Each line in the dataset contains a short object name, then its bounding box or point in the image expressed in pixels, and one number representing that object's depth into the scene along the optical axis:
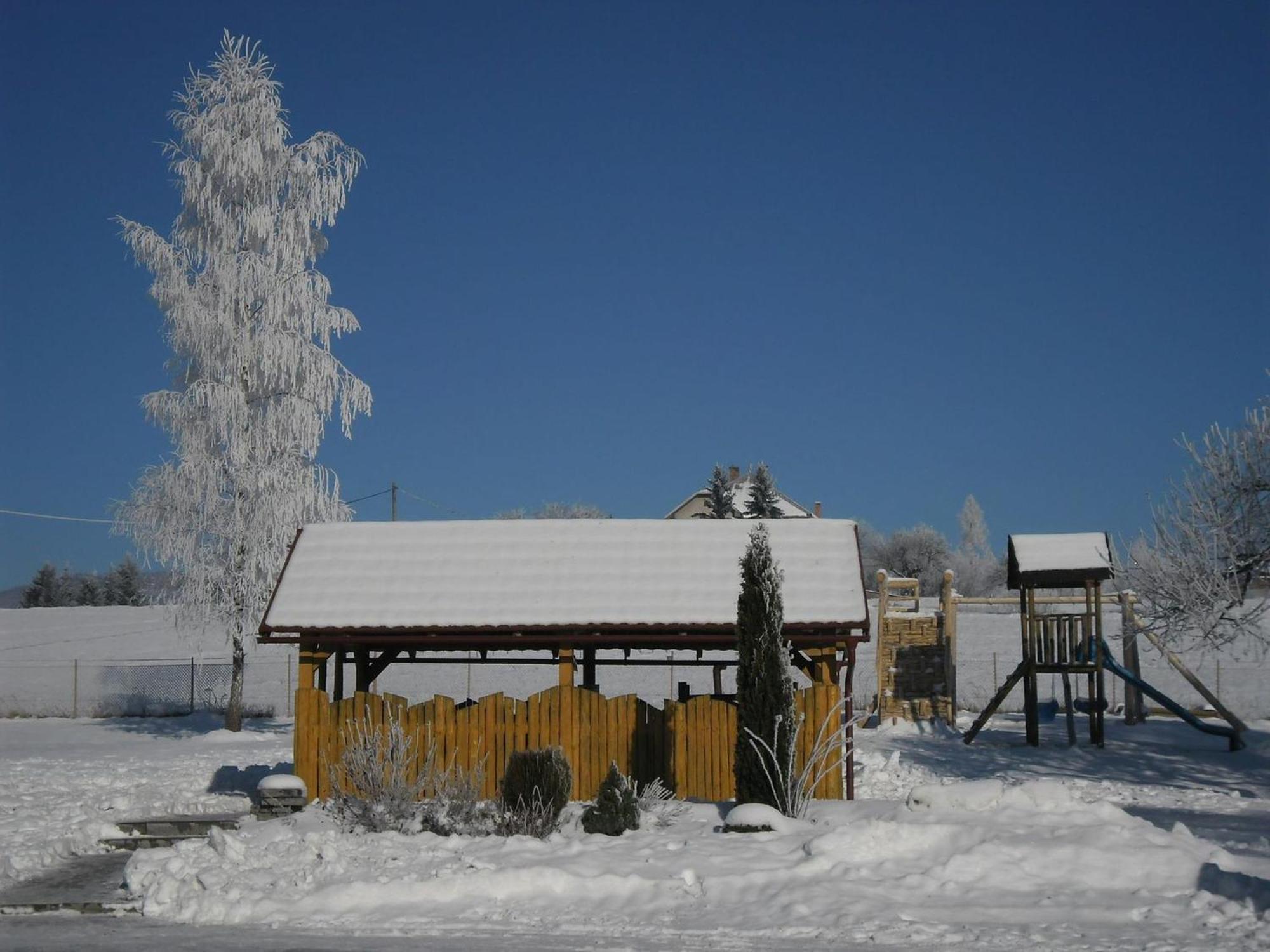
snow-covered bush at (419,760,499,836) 12.76
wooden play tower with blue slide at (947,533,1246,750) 23.58
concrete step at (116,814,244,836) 14.52
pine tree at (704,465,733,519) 72.94
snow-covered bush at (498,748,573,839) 12.73
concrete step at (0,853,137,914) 10.68
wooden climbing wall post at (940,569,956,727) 27.94
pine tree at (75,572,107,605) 75.44
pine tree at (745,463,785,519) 69.62
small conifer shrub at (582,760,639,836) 12.52
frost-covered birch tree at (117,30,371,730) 25.64
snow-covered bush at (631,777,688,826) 13.26
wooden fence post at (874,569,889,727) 28.77
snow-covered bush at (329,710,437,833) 13.16
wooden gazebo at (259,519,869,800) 15.58
